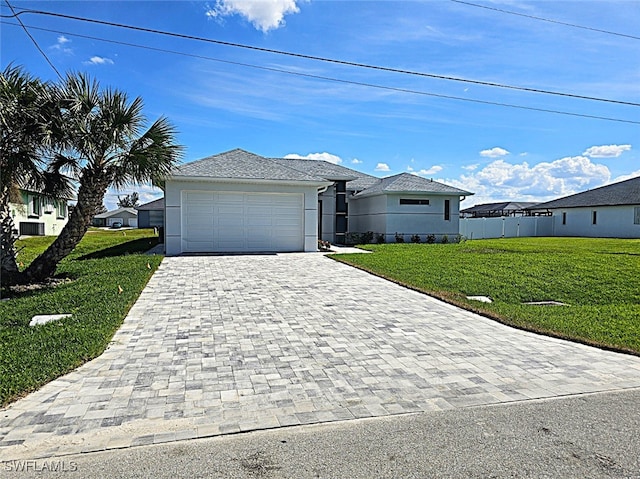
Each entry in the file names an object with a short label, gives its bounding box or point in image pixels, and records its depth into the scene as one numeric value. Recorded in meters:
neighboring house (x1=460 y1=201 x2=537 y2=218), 43.94
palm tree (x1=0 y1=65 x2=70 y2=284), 8.41
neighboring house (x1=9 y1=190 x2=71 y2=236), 28.11
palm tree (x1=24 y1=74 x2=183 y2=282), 9.05
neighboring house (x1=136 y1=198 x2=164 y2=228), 37.03
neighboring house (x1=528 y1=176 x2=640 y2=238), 29.50
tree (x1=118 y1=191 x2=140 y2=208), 94.81
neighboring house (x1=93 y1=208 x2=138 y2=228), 70.62
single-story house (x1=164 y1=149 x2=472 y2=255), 15.30
